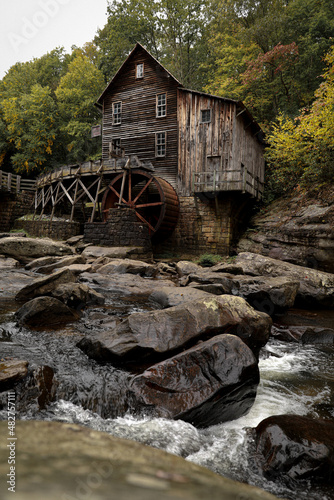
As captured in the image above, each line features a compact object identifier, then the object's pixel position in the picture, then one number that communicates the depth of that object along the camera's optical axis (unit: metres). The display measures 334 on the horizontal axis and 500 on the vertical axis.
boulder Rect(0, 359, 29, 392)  2.76
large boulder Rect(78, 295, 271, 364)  3.44
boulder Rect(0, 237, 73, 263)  11.20
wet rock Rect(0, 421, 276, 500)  0.68
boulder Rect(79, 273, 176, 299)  7.34
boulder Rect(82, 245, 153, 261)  12.40
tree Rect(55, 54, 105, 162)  24.83
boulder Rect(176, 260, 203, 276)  10.18
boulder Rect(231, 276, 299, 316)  7.12
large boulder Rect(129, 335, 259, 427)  2.80
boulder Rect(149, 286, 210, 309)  5.99
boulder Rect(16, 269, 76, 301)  5.98
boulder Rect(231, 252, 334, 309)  8.08
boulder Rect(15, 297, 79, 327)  4.55
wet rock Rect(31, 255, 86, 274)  9.03
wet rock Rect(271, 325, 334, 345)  5.36
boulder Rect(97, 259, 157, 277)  9.29
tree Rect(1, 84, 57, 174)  24.94
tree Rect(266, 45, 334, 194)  12.06
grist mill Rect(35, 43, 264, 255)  14.66
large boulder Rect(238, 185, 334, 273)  10.70
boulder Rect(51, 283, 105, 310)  5.56
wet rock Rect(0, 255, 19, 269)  9.45
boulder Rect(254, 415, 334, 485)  2.18
